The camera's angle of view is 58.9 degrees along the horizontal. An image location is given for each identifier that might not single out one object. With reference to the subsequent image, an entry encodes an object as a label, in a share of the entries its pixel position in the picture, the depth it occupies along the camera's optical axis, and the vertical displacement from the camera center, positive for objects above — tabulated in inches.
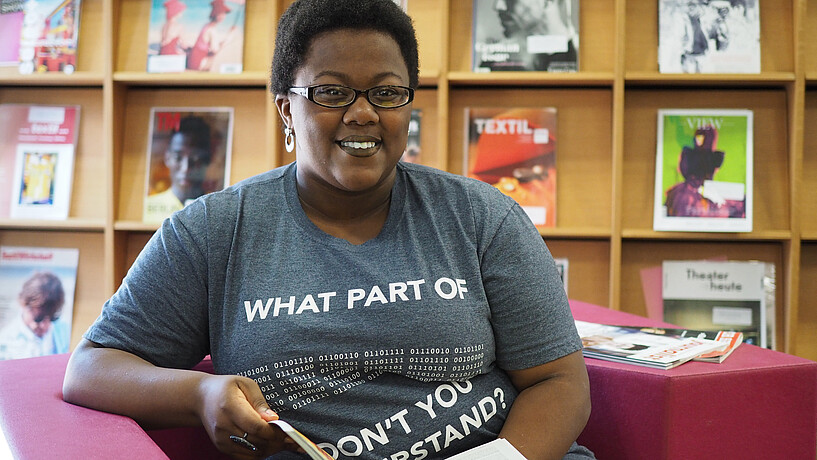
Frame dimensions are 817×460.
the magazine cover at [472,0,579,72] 104.8 +31.6
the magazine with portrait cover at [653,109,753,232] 102.7 +12.8
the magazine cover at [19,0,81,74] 111.4 +31.2
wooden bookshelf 102.2 +18.6
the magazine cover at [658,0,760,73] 102.0 +31.6
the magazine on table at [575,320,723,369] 53.5 -7.1
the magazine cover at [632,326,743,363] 54.0 -6.5
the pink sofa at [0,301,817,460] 50.3 -10.6
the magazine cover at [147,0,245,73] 109.7 +31.5
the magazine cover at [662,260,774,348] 105.1 -5.6
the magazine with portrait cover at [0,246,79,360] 113.2 -9.8
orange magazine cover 107.5 +14.7
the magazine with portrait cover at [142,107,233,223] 111.9 +13.4
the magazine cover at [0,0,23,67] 112.1 +32.2
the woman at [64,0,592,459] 45.8 -3.6
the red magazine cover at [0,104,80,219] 113.0 +13.0
